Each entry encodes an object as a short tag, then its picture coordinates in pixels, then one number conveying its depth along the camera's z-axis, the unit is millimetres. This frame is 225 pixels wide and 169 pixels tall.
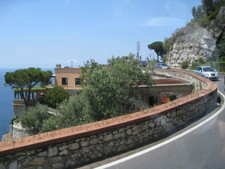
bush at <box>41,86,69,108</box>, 37253
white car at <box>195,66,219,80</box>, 24531
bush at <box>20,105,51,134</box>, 26247
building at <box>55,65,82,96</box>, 44691
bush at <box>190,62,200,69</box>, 46112
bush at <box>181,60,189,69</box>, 50250
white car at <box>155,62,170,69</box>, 41312
